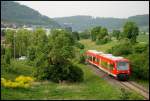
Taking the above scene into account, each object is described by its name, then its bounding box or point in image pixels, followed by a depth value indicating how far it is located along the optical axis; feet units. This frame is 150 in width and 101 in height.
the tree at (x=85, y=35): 526.53
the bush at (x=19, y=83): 99.90
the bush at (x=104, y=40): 334.09
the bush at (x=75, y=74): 130.72
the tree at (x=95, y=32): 388.37
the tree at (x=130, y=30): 297.53
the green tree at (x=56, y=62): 128.88
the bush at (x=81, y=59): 209.05
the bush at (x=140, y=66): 130.96
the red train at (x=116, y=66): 136.53
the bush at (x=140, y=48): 162.32
